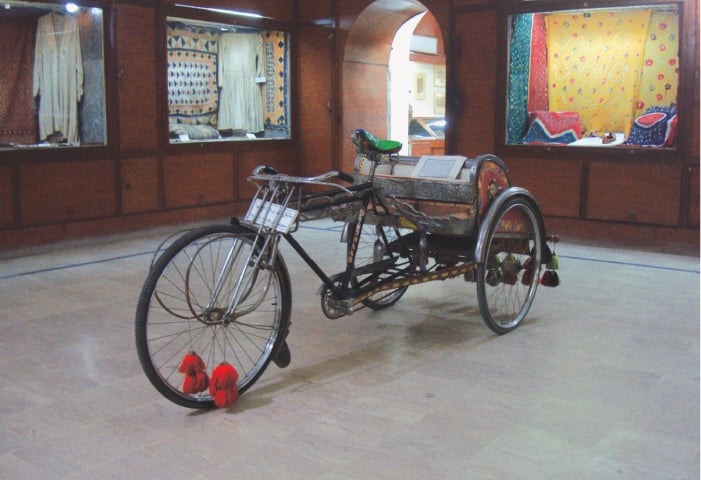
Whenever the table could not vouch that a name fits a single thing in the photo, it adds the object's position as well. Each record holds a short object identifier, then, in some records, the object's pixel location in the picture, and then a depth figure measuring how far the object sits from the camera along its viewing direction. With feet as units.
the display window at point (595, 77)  21.29
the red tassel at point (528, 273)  14.05
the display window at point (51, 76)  20.27
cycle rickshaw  9.71
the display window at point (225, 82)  24.36
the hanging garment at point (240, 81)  26.08
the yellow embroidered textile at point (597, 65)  22.00
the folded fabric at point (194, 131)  24.30
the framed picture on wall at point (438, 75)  37.76
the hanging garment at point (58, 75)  20.88
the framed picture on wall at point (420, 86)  36.83
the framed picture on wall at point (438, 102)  37.99
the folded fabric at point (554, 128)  22.72
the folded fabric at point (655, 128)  20.71
